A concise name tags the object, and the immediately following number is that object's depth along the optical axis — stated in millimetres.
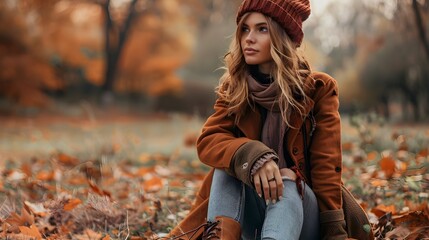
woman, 2221
